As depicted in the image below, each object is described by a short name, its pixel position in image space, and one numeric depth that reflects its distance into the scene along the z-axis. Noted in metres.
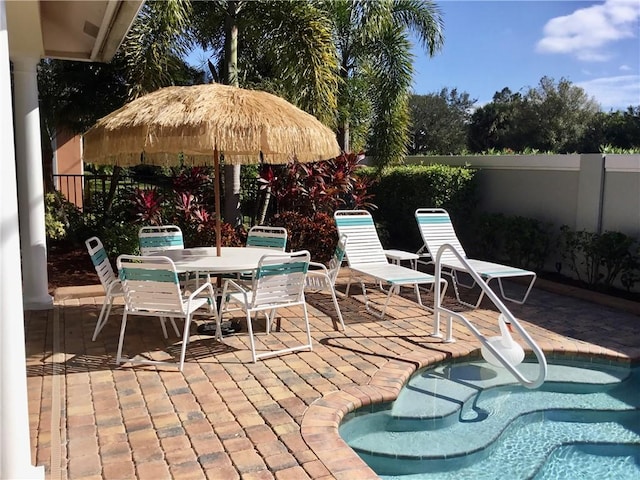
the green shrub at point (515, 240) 9.03
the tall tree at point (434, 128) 33.50
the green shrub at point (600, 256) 7.75
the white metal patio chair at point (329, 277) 6.06
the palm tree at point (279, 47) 8.80
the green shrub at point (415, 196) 10.31
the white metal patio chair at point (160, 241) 6.70
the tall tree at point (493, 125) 35.75
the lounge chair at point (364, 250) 7.09
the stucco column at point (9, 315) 2.64
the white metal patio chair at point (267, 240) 7.01
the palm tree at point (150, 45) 8.23
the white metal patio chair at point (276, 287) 5.01
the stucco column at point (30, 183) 6.22
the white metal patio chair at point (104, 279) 5.46
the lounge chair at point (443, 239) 7.54
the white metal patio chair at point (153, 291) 4.65
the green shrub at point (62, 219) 8.70
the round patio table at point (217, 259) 5.19
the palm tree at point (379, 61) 11.67
